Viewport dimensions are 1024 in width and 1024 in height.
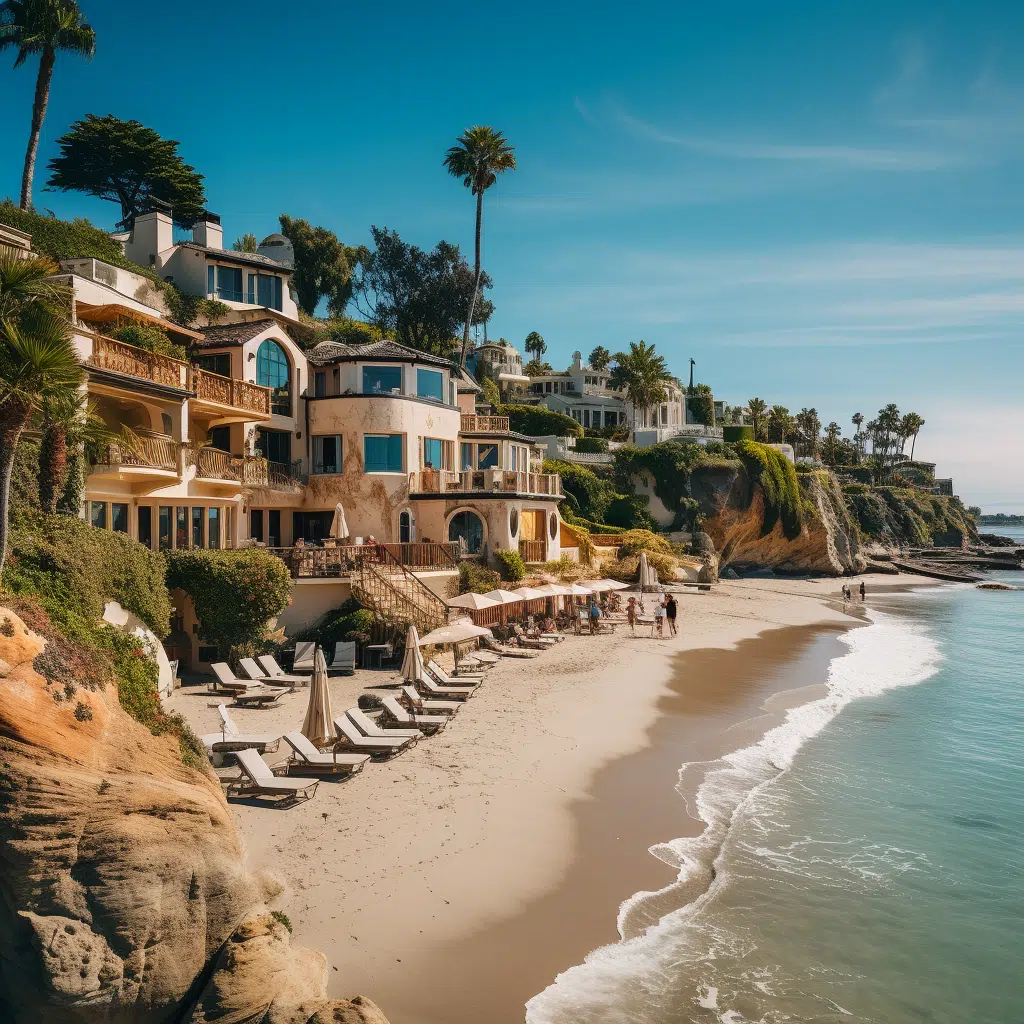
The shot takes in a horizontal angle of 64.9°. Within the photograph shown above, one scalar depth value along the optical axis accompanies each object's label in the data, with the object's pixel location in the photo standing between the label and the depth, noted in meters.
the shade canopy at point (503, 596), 28.17
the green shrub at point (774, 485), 65.62
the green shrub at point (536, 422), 64.75
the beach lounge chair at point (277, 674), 22.41
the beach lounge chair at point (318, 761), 15.16
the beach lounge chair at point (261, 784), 14.02
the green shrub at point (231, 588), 22.58
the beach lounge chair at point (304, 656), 24.28
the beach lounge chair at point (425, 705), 19.89
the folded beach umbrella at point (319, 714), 16.28
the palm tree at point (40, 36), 36.56
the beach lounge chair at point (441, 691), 21.70
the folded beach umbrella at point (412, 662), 21.75
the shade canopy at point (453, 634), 23.64
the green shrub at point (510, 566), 34.34
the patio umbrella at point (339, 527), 29.25
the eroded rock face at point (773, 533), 63.38
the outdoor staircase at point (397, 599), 26.22
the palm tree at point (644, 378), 78.25
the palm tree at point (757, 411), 104.45
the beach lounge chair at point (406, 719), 18.59
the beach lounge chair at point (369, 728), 17.09
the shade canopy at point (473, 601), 26.89
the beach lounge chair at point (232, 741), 15.43
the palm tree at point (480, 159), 59.44
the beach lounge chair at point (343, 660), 24.38
